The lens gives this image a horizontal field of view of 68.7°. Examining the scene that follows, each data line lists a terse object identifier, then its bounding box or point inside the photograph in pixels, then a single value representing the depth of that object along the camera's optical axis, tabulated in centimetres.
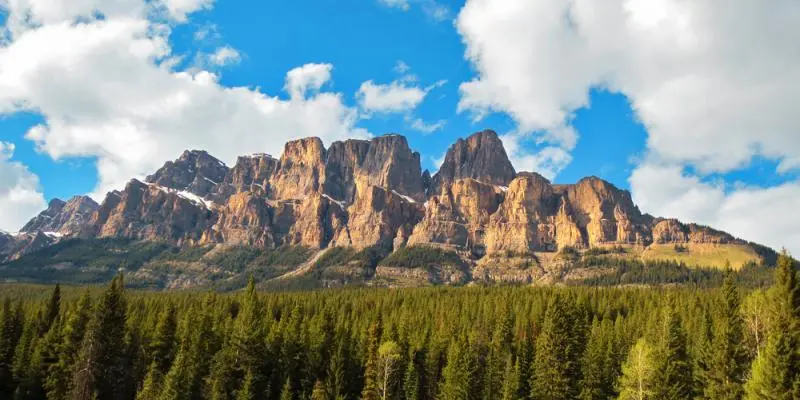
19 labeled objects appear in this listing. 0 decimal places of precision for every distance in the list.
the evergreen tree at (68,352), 7762
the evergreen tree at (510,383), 7562
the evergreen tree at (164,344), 9044
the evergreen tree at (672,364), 5984
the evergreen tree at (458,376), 8122
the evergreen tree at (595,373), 7625
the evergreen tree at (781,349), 4119
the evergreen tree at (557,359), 7438
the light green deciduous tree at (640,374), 5428
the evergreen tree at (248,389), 7688
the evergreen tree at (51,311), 10512
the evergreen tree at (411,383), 9006
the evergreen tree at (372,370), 8338
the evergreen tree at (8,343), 9019
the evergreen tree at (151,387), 7138
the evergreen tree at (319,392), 8100
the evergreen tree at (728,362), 5464
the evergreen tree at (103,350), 7006
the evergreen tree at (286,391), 7831
